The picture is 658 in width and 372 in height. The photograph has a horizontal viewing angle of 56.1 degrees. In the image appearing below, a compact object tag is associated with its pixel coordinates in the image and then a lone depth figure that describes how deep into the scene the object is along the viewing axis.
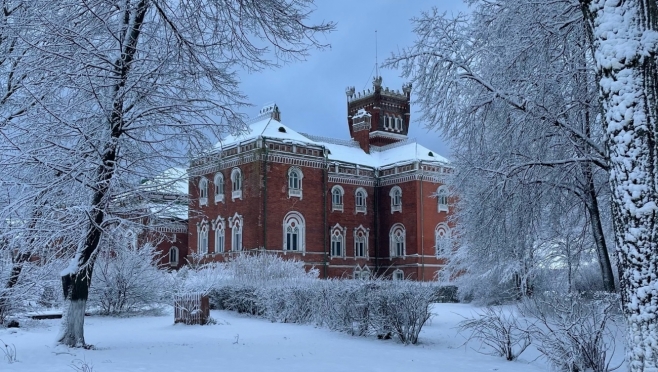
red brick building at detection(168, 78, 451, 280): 41.62
